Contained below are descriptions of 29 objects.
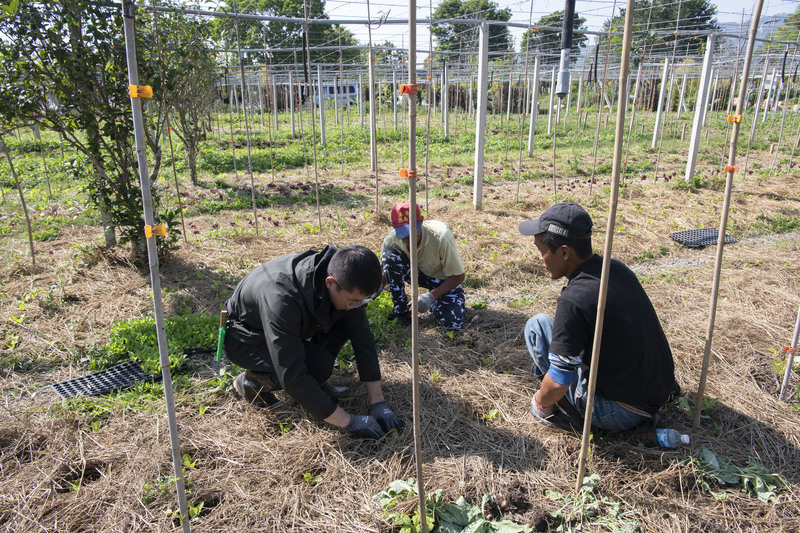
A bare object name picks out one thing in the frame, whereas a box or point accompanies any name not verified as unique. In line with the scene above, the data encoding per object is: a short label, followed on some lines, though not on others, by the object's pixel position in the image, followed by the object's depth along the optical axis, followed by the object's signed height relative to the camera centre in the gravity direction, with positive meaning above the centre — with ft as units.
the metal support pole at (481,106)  22.03 +0.79
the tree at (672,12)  103.26 +24.79
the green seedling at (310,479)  7.54 -5.42
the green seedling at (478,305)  13.60 -4.97
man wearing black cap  6.88 -2.96
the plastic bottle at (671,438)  7.61 -4.83
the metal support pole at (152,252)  5.00 -1.41
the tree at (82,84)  12.81 +1.03
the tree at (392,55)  57.19 +8.08
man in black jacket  7.52 -3.49
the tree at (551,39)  63.06 +11.72
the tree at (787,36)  67.85 +13.27
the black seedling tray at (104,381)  9.80 -5.30
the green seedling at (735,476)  6.99 -5.10
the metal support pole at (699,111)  26.73 +0.73
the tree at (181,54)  15.28 +2.37
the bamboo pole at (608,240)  5.20 -1.35
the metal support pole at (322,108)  40.68 +1.24
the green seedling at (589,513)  6.53 -5.24
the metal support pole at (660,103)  37.93 +1.57
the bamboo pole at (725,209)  6.62 -1.22
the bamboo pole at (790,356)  8.52 -3.98
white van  132.00 +8.50
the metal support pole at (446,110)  45.89 +1.29
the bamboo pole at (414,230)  4.75 -1.11
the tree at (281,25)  73.18 +23.49
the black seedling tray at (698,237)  19.01 -4.41
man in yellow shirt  11.80 -3.65
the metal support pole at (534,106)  33.60 +1.21
